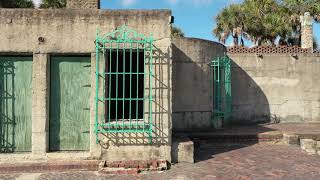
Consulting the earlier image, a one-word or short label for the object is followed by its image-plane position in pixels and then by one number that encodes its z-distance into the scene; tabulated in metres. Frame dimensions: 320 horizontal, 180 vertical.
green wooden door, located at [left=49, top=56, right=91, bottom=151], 5.44
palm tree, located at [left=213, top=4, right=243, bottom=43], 18.07
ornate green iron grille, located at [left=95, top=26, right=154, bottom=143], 5.28
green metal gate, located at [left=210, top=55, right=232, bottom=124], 8.37
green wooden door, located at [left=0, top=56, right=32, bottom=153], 5.40
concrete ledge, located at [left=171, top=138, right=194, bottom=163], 5.49
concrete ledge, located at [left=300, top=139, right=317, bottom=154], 6.65
